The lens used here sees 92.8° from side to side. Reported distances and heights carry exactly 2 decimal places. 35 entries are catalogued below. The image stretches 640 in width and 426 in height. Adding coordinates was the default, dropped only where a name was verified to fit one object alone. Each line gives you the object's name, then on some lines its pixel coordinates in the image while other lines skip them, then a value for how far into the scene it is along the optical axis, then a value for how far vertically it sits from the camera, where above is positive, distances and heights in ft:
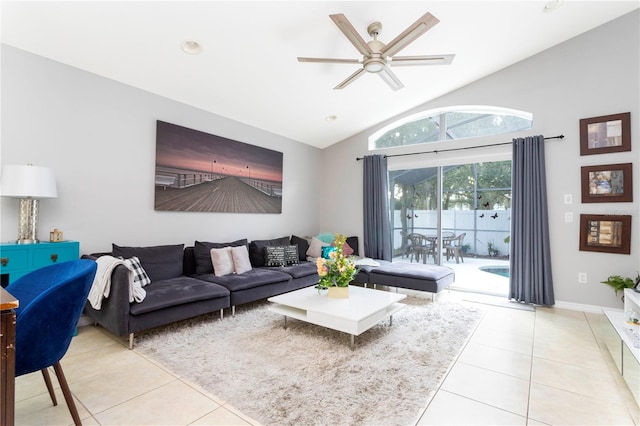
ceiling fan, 7.57 +4.76
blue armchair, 4.49 -1.70
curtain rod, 13.30 +3.63
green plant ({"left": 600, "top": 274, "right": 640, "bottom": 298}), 11.43 -2.38
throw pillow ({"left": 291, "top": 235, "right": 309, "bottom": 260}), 17.21 -1.64
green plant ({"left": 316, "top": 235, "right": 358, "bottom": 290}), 10.16 -1.75
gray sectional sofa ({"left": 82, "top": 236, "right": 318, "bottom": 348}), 8.57 -2.50
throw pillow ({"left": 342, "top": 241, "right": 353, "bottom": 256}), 17.58 -1.95
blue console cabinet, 8.27 -1.23
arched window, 14.78 +4.97
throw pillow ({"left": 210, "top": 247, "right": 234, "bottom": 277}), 12.47 -1.96
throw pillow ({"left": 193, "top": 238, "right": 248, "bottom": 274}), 12.65 -1.74
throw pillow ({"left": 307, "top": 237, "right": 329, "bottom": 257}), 17.24 -1.80
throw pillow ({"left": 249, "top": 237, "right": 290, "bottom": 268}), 14.84 -1.82
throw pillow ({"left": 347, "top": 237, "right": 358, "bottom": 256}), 18.83 -1.63
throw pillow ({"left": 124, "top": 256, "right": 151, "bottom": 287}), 9.78 -1.89
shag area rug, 6.08 -3.80
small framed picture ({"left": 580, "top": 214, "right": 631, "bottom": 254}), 11.86 -0.54
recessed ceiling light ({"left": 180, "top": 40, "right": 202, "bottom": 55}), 9.93 +5.57
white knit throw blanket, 8.71 -2.06
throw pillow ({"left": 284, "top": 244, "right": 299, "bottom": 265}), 15.21 -1.94
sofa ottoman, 13.00 -2.64
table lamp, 8.26 +0.66
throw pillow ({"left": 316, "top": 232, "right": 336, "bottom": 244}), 17.99 -1.23
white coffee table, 8.64 -2.81
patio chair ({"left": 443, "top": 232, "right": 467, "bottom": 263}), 16.43 -1.55
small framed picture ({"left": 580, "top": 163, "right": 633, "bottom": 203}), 11.85 +1.47
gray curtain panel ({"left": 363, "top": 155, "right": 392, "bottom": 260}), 17.94 +0.48
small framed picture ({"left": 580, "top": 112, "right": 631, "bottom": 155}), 11.91 +3.46
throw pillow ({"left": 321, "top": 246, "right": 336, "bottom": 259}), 15.58 -1.85
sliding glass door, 15.20 -0.07
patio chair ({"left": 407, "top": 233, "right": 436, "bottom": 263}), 17.24 -1.65
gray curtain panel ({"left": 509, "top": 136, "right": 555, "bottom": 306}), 13.25 -0.39
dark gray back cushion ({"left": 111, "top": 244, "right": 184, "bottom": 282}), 10.61 -1.61
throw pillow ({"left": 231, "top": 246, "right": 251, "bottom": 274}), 12.95 -1.94
